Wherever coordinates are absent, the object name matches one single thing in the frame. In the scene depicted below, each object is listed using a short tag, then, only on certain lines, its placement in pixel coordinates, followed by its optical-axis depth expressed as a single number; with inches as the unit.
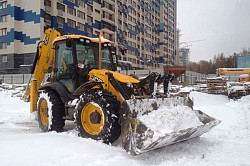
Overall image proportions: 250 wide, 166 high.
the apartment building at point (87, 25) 1202.3
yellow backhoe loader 169.0
